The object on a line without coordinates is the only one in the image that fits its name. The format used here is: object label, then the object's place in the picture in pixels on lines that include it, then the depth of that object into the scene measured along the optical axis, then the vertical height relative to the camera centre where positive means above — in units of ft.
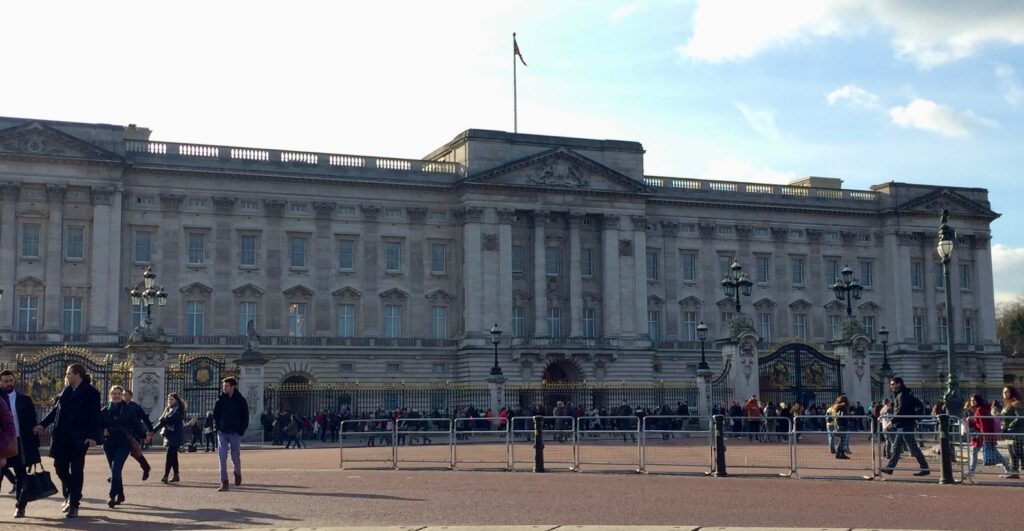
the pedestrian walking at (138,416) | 67.15 -1.50
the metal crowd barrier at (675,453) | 83.05 -4.75
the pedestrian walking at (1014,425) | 74.38 -2.83
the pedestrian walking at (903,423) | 76.07 -2.73
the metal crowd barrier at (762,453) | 80.33 -4.84
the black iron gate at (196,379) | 134.82 +0.95
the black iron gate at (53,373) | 129.29 +1.61
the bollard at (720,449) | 77.66 -4.10
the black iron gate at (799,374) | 146.10 +0.90
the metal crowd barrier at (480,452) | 89.30 -5.28
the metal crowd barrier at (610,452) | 85.97 -5.00
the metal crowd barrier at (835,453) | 76.59 -4.50
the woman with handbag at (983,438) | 73.72 -3.46
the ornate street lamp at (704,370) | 148.77 +1.50
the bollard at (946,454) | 72.23 -4.22
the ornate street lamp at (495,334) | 185.91 +7.50
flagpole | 241.35 +53.16
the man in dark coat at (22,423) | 54.19 -1.47
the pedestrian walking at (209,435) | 120.16 -4.63
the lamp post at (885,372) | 154.20 +1.11
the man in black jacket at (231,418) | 68.95 -1.69
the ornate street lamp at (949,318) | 102.42 +5.06
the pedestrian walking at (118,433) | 59.93 -2.32
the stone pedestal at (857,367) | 146.51 +1.66
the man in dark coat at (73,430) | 55.88 -1.83
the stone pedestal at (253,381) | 139.64 +0.68
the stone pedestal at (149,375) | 127.65 +1.32
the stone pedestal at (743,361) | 144.25 +2.45
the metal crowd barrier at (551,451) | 88.38 -5.03
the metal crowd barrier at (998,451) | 73.82 -4.25
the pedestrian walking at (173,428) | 74.43 -2.52
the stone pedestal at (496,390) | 167.32 -0.71
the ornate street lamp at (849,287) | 151.53 +11.49
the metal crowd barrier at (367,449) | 92.32 -5.73
